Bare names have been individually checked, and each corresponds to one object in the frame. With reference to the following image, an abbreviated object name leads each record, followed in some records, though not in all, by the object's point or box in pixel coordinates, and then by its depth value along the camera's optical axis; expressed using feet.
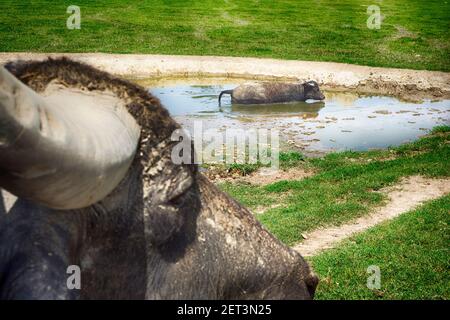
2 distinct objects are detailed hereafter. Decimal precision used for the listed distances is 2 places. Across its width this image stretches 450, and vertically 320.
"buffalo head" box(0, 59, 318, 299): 4.93
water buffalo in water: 63.93
